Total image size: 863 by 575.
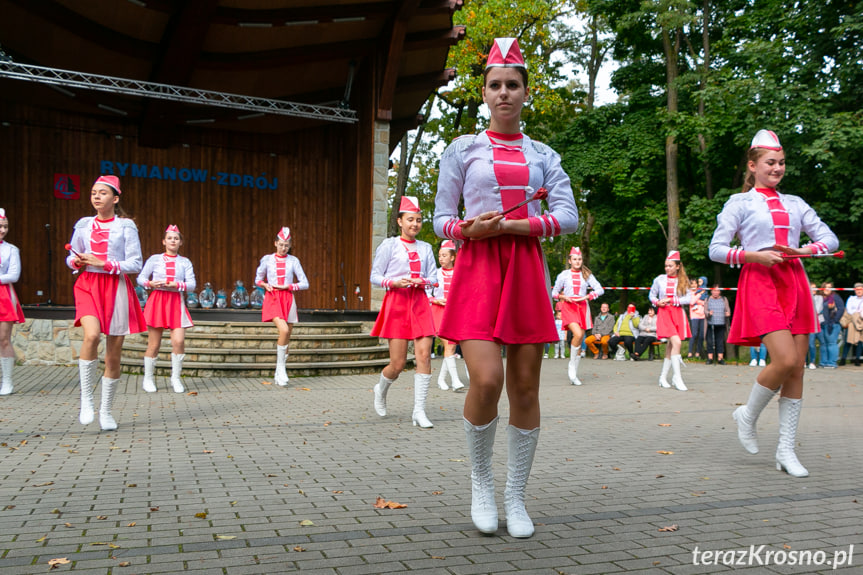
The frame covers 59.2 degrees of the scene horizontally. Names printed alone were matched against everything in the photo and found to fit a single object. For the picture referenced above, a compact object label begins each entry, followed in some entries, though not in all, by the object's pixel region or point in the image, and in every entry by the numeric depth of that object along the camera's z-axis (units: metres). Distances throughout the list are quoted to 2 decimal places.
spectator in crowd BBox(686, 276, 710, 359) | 19.59
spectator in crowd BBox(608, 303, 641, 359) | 20.58
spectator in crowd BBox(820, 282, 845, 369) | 18.23
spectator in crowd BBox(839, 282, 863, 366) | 18.28
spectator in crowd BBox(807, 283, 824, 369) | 17.94
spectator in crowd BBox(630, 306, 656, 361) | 19.89
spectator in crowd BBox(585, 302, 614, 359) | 21.00
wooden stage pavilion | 16.47
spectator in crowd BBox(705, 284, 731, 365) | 19.02
